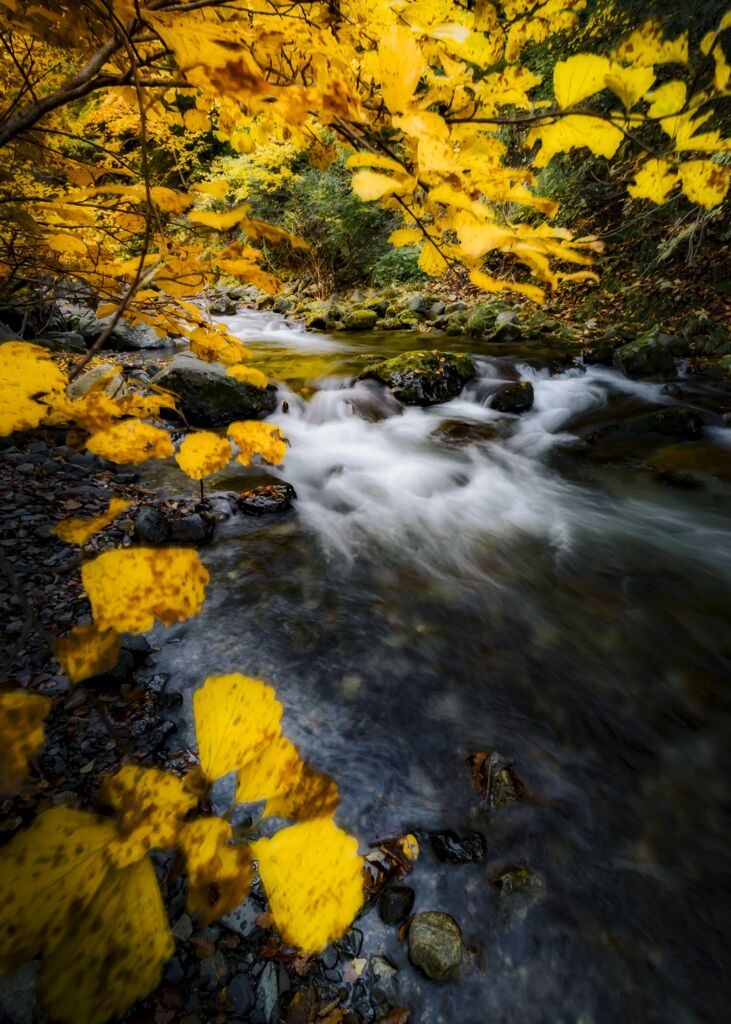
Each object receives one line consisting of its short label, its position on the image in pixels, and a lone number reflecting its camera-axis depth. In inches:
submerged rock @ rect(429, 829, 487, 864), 71.0
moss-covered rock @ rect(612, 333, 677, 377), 276.1
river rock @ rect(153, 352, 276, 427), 219.9
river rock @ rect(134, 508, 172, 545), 129.7
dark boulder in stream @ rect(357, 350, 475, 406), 267.3
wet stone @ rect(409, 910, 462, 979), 60.0
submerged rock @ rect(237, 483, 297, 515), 156.1
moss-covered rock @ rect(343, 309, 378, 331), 424.2
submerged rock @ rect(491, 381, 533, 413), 264.5
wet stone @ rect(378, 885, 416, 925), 63.4
